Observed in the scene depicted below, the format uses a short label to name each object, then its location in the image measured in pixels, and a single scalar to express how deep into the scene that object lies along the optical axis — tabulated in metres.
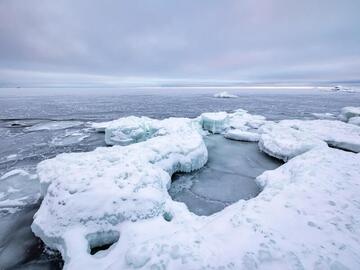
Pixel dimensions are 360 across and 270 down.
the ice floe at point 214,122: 17.58
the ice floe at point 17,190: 7.02
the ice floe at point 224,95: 64.62
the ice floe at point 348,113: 22.31
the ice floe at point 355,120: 19.63
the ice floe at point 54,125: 19.59
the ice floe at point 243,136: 15.30
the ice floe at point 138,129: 14.34
